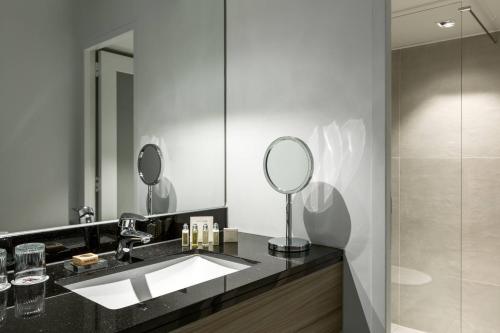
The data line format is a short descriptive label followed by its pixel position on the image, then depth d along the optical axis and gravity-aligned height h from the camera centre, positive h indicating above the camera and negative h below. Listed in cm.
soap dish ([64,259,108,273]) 118 -30
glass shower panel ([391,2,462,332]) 235 -10
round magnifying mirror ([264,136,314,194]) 144 +1
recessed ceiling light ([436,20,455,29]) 219 +80
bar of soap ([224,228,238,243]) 160 -28
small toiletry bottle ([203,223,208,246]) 156 -27
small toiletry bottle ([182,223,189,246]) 155 -27
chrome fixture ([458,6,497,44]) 210 +82
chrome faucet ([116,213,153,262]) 132 -23
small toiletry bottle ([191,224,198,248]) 154 -27
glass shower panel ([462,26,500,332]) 228 -11
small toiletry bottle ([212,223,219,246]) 158 -27
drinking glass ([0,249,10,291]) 100 -27
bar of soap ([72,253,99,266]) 121 -28
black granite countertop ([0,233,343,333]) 81 -32
